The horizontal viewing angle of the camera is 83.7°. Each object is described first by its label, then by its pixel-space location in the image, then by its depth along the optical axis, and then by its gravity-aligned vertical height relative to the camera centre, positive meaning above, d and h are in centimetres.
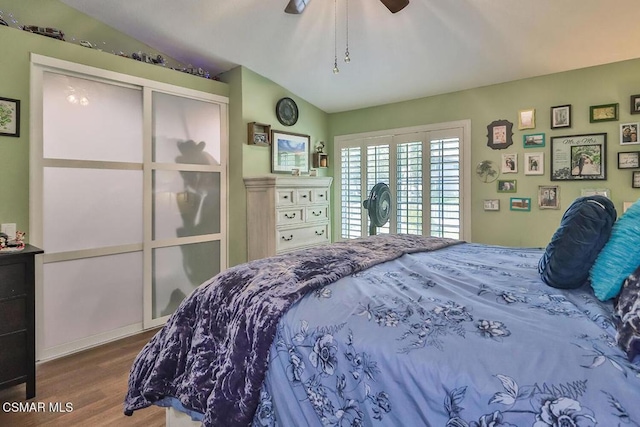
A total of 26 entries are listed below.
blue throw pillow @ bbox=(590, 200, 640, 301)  109 -14
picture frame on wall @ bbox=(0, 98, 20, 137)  241 +66
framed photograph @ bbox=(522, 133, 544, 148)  322 +67
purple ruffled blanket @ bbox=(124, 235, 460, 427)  120 -47
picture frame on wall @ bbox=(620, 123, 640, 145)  281 +64
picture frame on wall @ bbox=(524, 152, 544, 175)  322 +46
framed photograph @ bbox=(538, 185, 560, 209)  316 +15
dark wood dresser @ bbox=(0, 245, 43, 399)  202 -61
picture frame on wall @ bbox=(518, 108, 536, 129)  325 +87
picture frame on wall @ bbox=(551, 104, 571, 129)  308 +85
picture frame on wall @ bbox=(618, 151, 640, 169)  280 +43
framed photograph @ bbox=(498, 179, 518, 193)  338 +27
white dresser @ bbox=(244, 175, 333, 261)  349 +0
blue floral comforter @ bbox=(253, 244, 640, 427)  76 -36
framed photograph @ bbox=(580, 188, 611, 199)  292 +19
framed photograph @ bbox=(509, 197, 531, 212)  331 +9
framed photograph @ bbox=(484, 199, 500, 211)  348 +9
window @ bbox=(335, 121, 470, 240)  370 +42
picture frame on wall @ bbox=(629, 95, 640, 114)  281 +86
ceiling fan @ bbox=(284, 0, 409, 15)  218 +137
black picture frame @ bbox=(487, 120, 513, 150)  339 +77
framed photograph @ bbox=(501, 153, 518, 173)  336 +48
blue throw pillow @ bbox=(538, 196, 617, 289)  122 -10
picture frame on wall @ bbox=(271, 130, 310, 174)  397 +73
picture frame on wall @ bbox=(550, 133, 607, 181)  294 +48
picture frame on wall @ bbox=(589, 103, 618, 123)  290 +83
